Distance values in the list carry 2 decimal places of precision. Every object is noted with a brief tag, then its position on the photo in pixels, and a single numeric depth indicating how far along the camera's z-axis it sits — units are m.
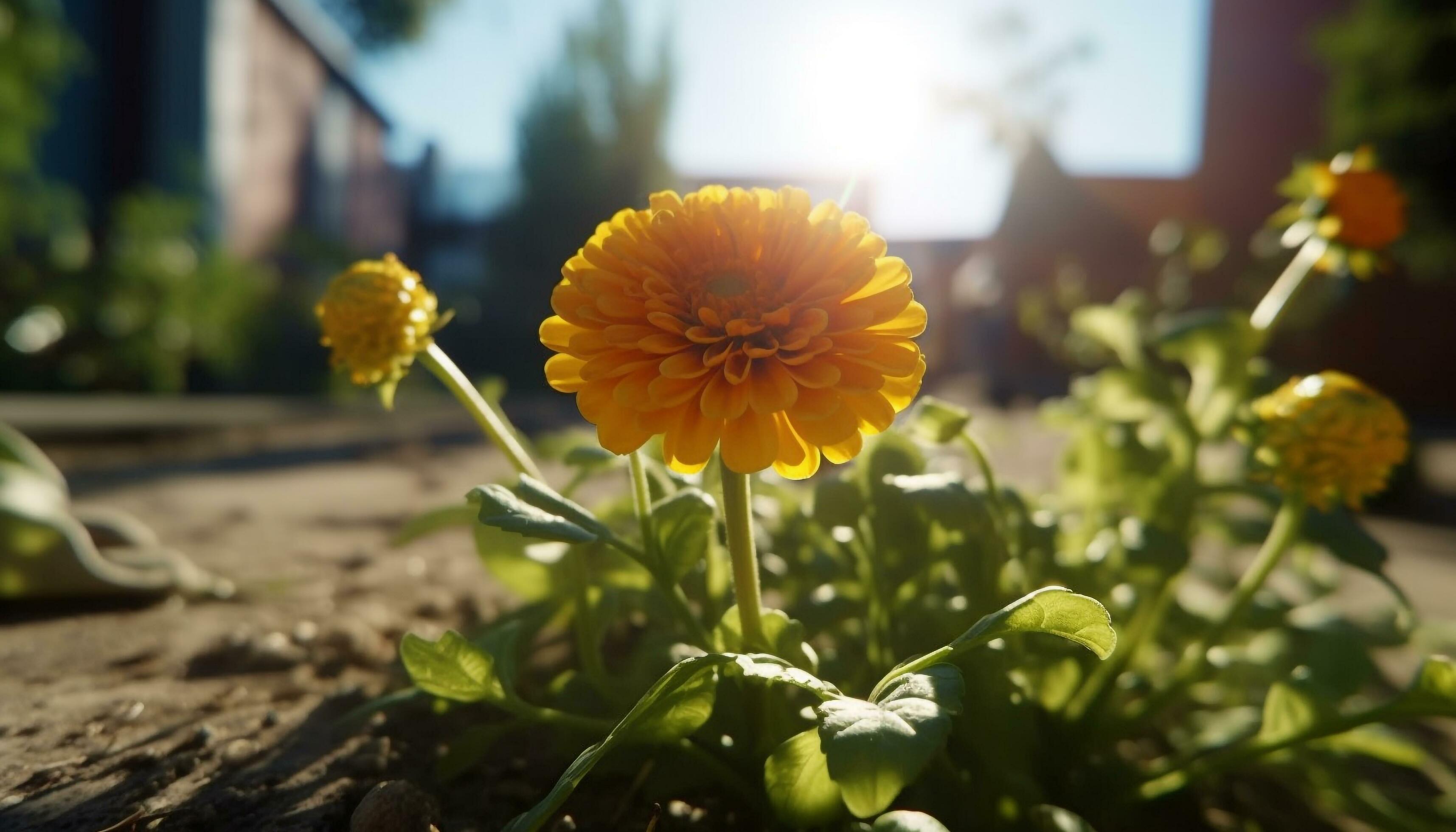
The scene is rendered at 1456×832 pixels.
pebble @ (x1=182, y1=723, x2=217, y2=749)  0.21
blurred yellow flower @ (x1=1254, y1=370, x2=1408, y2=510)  0.21
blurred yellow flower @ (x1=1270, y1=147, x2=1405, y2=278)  0.27
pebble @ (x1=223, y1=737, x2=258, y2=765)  0.20
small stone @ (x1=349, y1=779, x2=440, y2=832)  0.17
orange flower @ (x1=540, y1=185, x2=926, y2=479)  0.15
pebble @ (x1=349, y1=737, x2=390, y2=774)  0.20
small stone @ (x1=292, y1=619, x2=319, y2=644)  0.29
